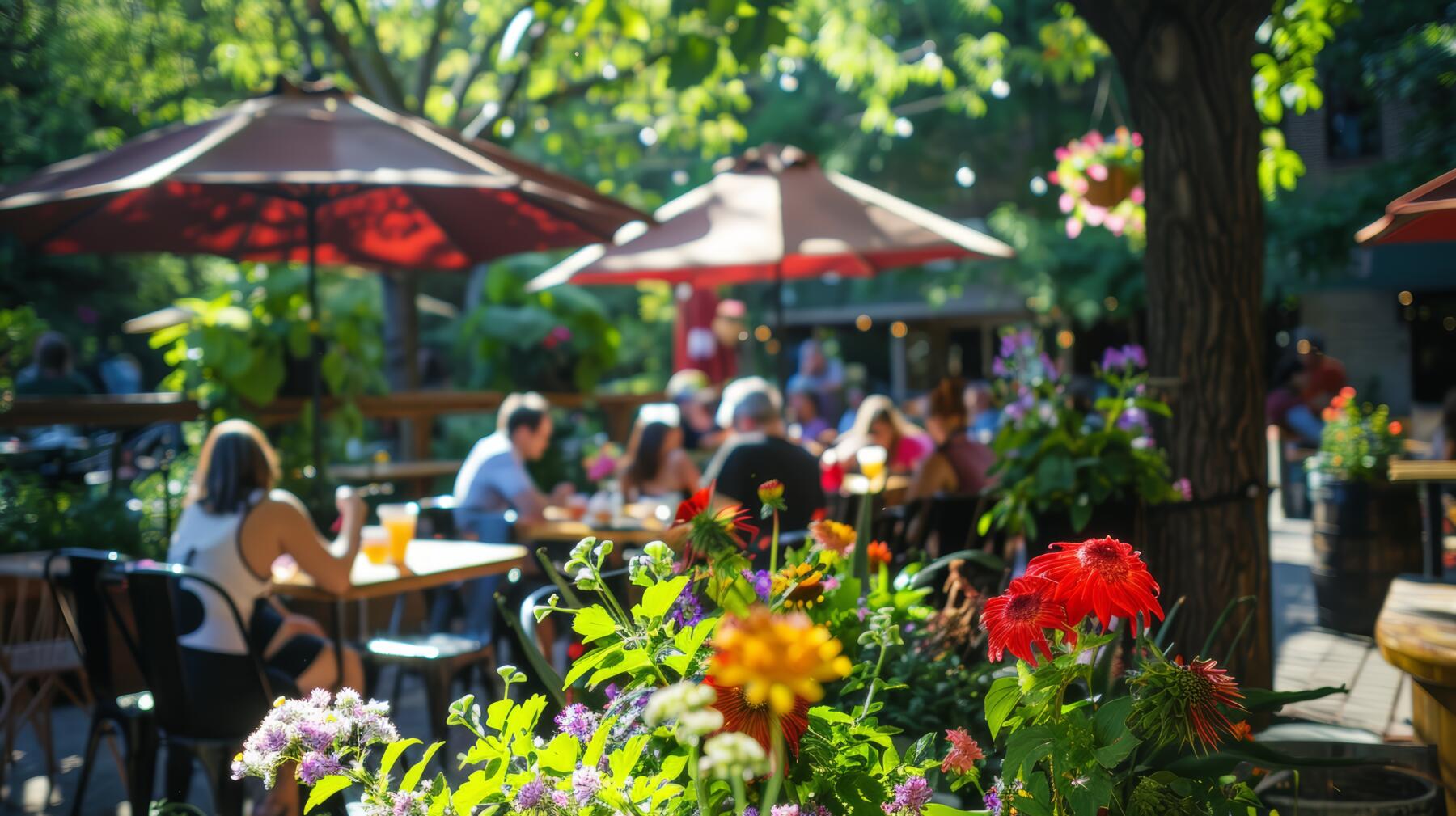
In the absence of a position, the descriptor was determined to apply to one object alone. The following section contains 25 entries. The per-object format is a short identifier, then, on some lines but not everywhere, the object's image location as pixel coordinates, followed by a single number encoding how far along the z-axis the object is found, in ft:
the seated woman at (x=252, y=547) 11.88
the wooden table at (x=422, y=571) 12.67
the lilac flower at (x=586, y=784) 3.57
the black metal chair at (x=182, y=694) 10.22
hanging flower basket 20.27
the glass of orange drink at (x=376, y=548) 13.92
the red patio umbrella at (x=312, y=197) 14.05
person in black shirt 14.69
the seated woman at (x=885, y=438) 21.58
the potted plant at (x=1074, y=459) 12.09
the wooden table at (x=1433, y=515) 17.71
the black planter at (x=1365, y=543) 19.66
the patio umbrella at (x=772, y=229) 20.25
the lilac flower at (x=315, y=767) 3.78
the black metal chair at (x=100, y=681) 10.76
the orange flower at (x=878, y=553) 7.25
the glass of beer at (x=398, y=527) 13.83
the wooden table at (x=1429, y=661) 7.71
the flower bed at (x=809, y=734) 3.75
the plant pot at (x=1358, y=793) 7.23
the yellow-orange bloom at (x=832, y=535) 5.96
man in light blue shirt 16.05
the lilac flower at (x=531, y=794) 3.59
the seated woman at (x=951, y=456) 17.83
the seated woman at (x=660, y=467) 18.72
